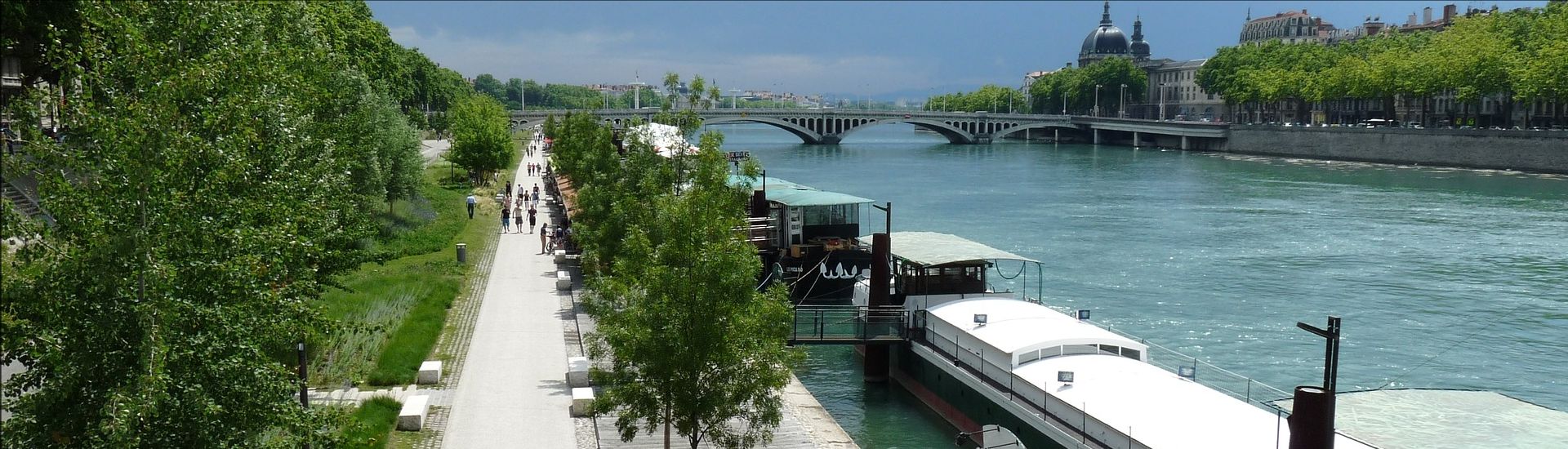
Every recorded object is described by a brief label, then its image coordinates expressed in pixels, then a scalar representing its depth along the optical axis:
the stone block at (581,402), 20.58
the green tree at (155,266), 10.96
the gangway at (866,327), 27.38
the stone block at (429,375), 22.81
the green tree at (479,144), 67.75
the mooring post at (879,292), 28.31
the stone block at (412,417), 19.53
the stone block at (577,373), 22.58
